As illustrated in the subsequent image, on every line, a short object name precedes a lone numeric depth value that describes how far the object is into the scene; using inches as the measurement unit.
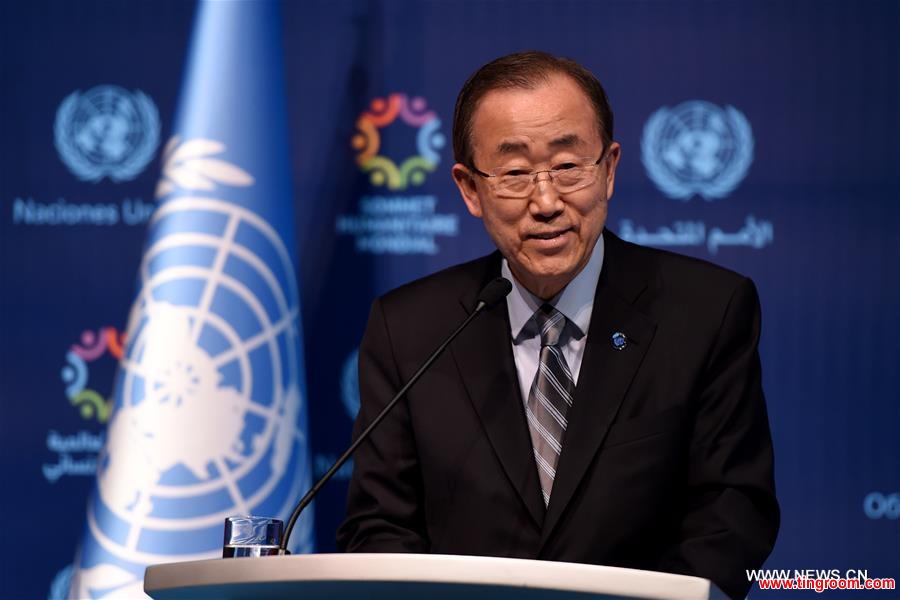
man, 218.6
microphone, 213.2
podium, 201.4
